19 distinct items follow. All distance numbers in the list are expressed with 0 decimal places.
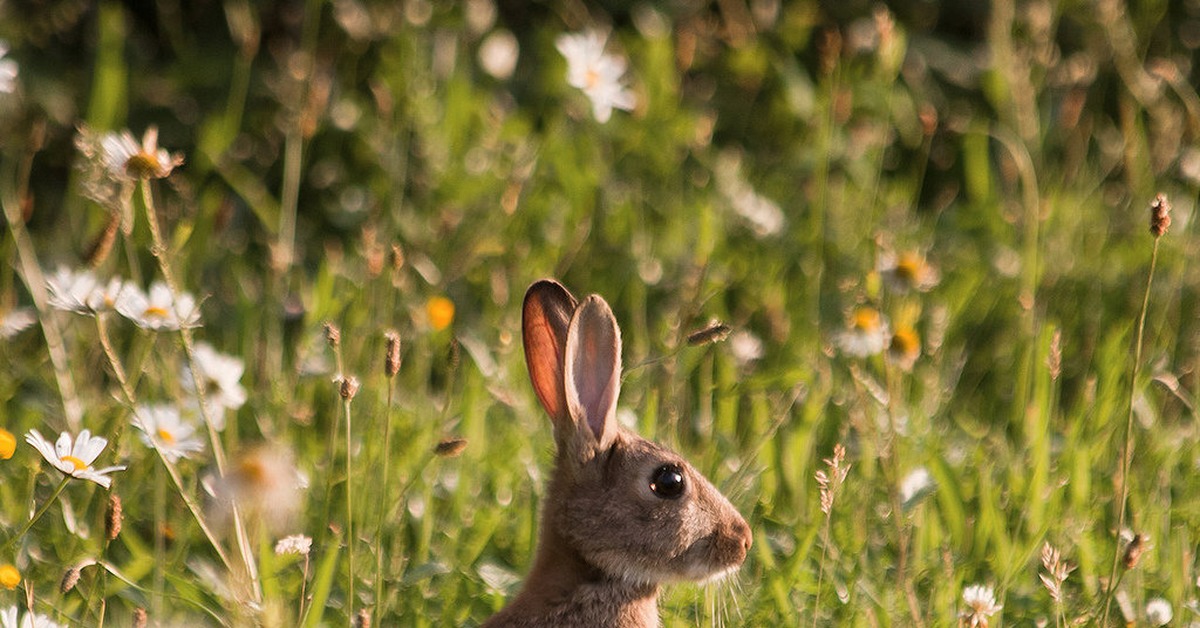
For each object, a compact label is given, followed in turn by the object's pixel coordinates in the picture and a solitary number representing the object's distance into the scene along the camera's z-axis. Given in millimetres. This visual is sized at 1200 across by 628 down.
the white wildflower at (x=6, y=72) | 5922
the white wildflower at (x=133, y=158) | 5301
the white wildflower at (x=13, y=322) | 6797
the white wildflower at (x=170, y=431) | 5589
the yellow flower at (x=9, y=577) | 4867
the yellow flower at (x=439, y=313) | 7453
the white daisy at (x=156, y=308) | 5648
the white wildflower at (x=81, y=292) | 5285
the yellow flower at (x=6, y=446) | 5301
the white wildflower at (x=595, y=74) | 7992
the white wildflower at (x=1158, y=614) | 5410
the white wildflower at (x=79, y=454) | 4672
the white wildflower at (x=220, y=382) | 6203
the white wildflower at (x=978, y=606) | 5008
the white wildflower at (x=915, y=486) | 5816
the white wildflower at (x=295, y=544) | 4867
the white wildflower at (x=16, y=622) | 4437
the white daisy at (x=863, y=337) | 7105
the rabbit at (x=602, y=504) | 5336
